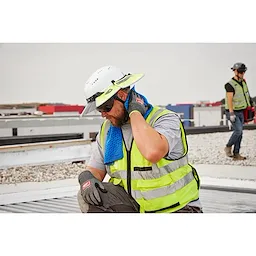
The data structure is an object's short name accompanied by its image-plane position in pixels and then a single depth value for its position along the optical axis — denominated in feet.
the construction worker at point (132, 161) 8.57
